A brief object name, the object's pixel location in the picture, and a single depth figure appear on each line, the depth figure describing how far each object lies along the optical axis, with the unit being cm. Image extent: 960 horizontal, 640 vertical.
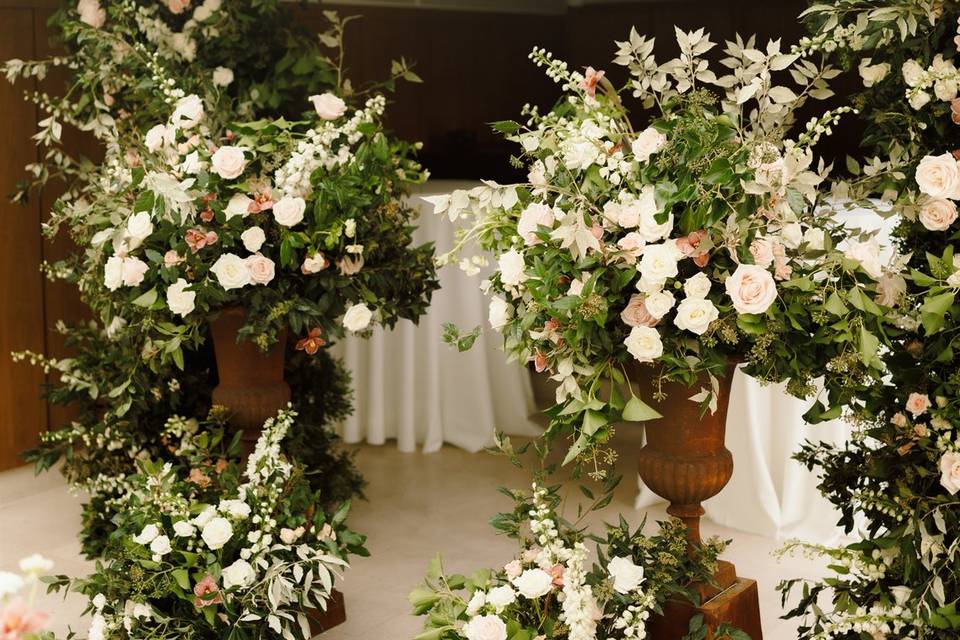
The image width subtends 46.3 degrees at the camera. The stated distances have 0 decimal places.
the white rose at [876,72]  212
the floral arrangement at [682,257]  188
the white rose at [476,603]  211
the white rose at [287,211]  252
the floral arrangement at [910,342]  196
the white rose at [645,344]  188
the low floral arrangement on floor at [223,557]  240
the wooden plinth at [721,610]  219
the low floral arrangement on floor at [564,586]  206
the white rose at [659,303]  187
